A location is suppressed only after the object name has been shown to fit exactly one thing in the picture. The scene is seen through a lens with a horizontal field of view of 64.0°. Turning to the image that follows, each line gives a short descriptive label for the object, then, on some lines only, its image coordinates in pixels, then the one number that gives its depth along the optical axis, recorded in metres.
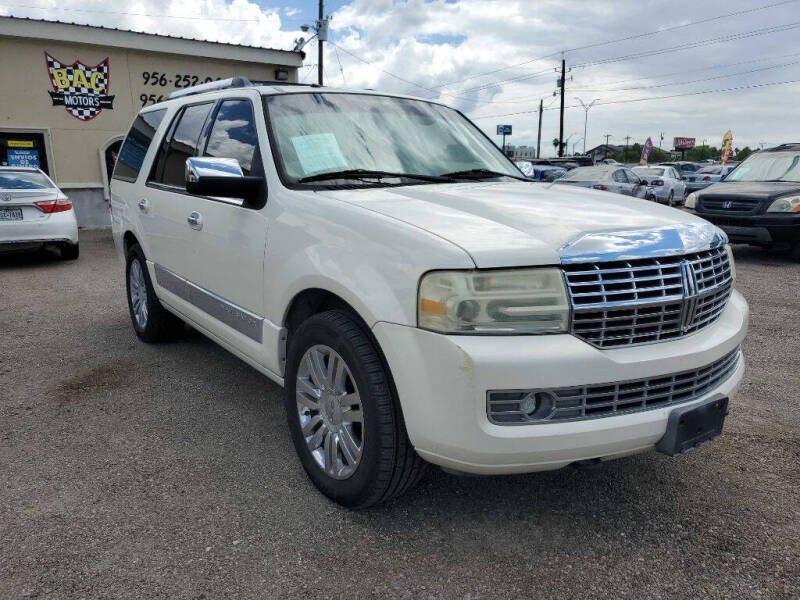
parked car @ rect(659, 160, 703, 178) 36.25
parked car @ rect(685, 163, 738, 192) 28.47
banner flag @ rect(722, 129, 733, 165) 40.59
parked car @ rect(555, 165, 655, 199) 14.55
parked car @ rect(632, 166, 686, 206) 20.89
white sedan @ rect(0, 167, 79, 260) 9.00
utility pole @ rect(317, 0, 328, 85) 24.14
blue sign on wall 13.85
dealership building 13.71
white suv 2.17
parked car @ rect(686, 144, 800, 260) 9.25
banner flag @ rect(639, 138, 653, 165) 35.67
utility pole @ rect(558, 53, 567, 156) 47.36
